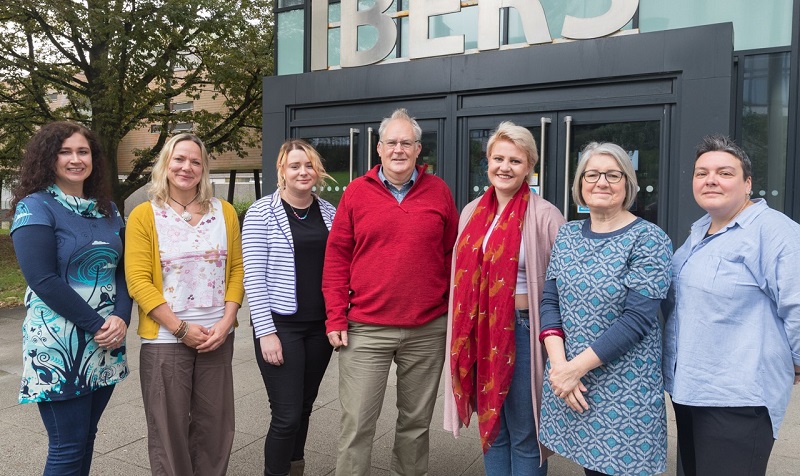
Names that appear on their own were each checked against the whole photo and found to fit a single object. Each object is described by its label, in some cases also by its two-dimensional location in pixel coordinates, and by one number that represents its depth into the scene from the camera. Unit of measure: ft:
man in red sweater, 10.11
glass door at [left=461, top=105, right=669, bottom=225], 21.29
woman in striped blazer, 10.44
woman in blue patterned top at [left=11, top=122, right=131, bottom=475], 8.92
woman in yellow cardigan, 9.67
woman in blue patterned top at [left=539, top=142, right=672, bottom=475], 7.91
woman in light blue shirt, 7.43
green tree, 44.83
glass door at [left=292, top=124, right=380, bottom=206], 26.68
